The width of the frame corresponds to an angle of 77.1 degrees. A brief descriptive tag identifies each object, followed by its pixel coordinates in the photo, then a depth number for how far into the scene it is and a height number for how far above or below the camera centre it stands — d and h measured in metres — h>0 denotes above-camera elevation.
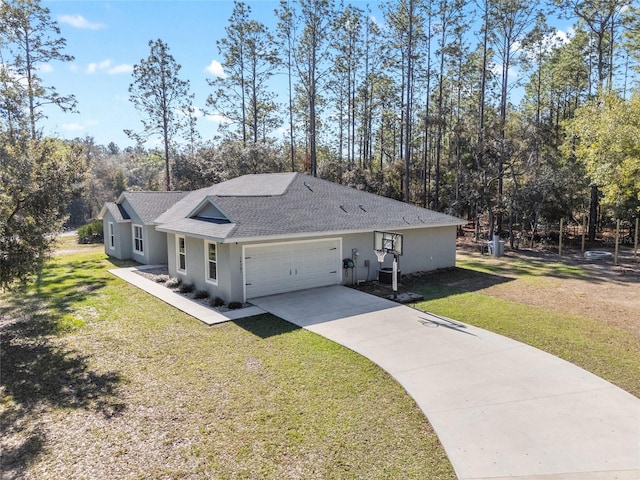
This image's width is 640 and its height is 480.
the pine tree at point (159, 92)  30.92 +9.81
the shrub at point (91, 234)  28.67 -1.38
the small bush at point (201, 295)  12.88 -2.58
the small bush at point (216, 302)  11.93 -2.60
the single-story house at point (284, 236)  12.23 -0.74
